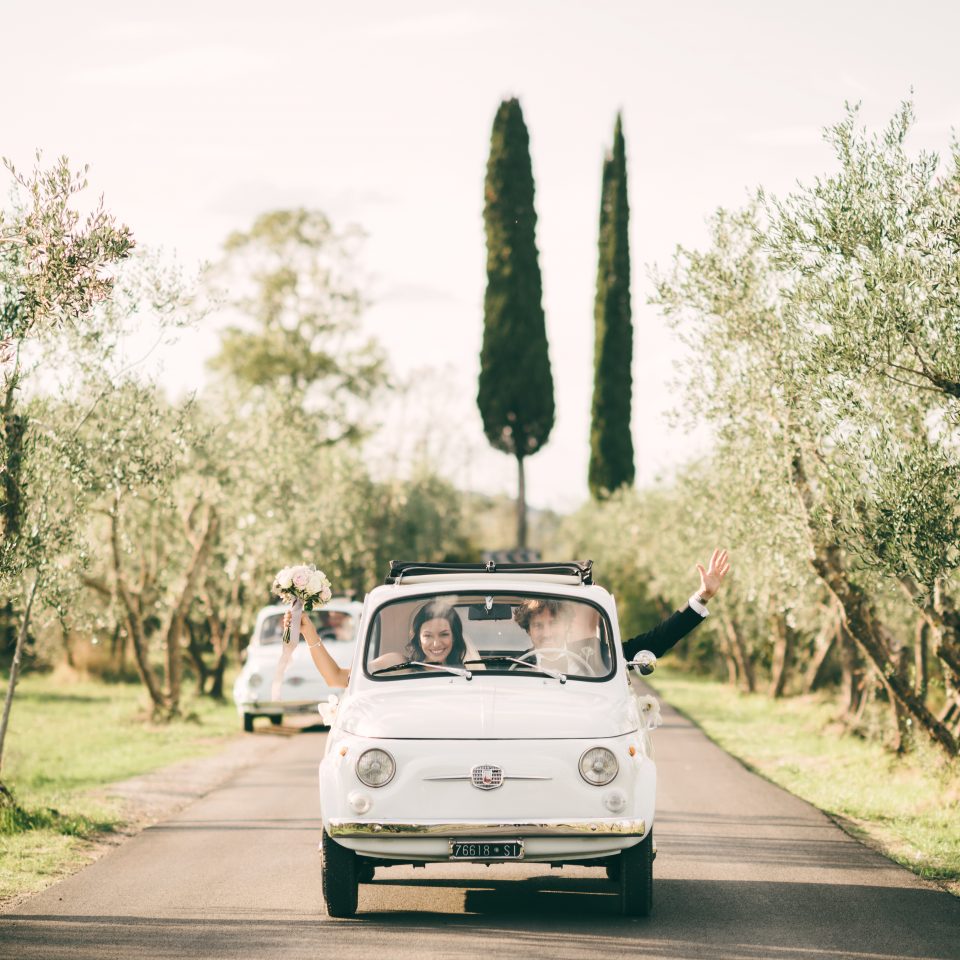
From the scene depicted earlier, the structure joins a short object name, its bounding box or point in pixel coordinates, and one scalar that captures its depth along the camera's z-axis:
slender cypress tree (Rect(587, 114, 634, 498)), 56.66
